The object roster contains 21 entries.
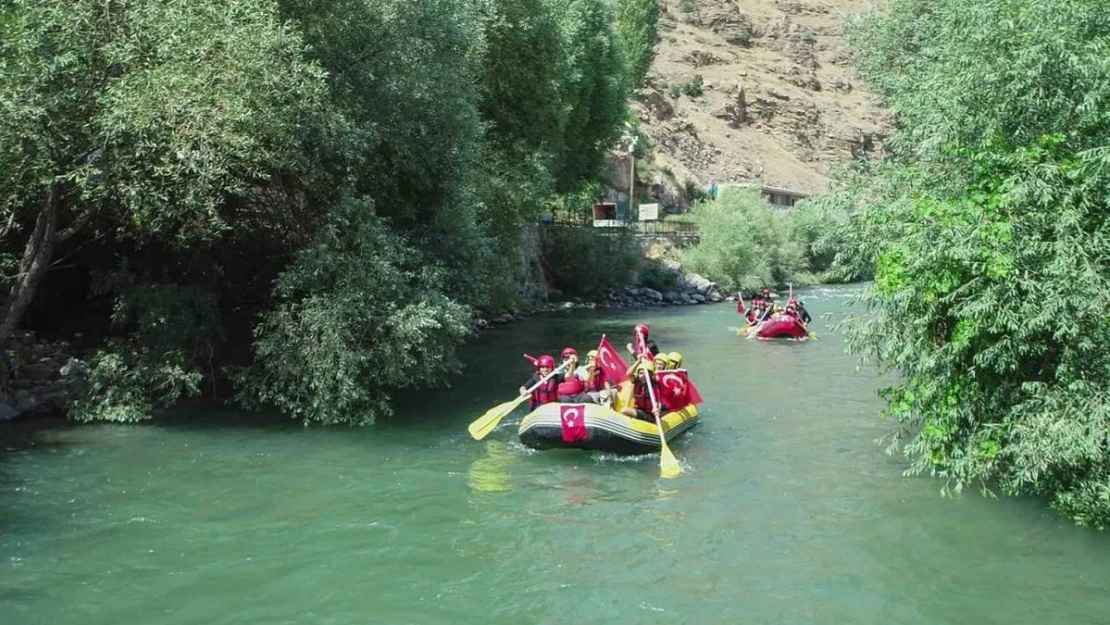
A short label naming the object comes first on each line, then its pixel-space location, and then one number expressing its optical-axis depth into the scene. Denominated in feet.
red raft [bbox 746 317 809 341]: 90.74
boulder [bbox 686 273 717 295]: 147.84
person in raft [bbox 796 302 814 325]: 93.77
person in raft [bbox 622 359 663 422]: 47.48
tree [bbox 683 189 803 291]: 156.56
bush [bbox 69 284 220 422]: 50.98
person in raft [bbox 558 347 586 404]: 46.50
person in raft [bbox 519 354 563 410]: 48.75
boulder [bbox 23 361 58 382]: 55.88
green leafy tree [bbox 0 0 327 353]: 43.50
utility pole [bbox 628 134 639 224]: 182.04
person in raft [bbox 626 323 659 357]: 54.65
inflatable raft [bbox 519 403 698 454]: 43.98
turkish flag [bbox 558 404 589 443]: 43.91
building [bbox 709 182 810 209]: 224.02
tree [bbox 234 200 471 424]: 49.14
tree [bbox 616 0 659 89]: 201.26
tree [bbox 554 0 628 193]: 105.19
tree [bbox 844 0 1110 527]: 29.45
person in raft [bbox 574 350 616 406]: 47.06
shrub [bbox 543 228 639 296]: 133.28
